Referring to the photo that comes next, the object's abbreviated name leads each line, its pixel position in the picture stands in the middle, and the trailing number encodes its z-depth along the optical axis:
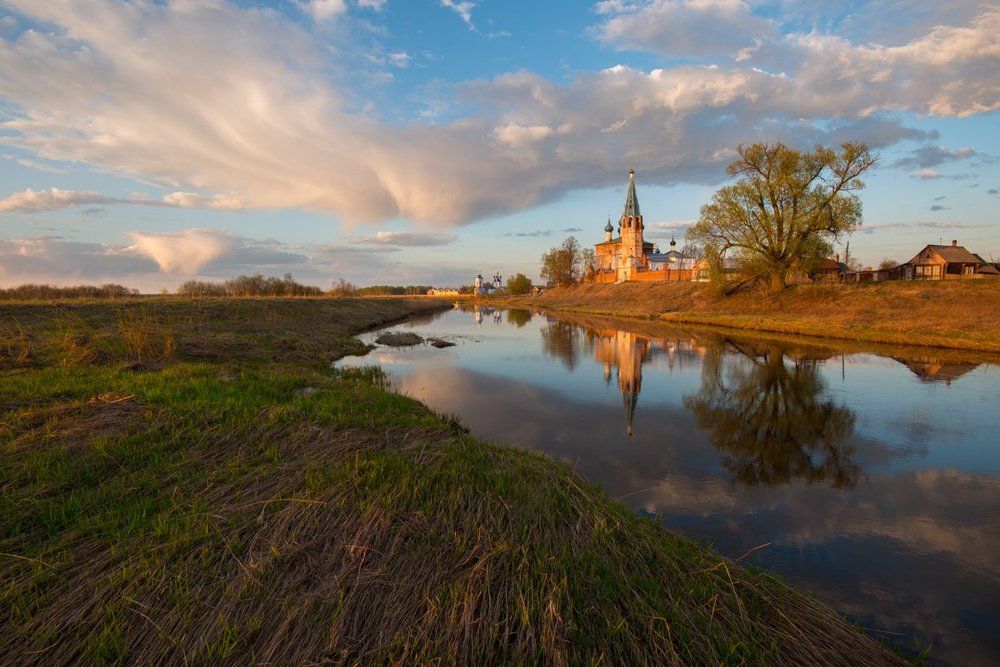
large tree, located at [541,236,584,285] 95.31
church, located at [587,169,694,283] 80.12
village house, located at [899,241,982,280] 57.62
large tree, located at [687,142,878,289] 34.59
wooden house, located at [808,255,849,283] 58.42
